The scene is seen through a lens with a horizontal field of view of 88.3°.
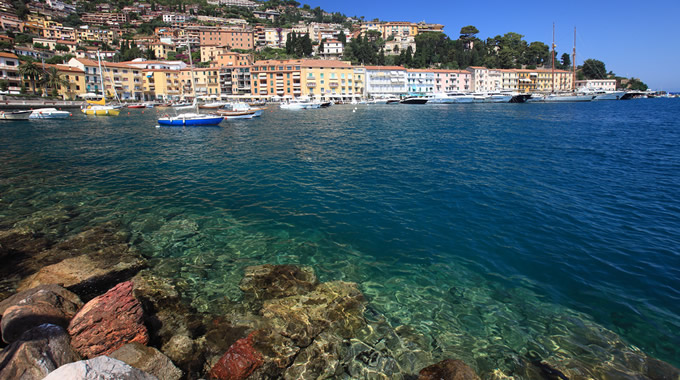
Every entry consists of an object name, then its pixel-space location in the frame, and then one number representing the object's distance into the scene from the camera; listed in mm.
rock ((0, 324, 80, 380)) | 3379
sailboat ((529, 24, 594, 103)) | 89875
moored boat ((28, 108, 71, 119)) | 43494
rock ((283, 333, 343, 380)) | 4488
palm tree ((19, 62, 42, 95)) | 63469
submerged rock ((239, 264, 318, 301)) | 6191
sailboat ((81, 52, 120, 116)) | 51594
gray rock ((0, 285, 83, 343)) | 4223
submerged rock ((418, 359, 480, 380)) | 4219
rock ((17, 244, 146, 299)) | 6008
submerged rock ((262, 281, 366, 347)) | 5184
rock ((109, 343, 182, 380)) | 3984
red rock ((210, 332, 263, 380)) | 4289
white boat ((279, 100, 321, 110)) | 68062
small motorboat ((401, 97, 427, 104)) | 87631
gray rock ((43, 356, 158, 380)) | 2961
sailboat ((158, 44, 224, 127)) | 33531
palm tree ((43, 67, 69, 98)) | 67875
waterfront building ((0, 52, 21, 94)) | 64000
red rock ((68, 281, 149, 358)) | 4211
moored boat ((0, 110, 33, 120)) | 42125
